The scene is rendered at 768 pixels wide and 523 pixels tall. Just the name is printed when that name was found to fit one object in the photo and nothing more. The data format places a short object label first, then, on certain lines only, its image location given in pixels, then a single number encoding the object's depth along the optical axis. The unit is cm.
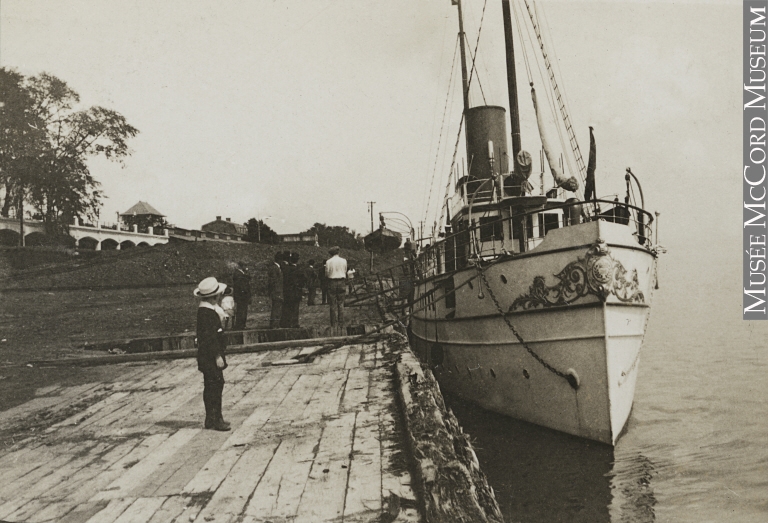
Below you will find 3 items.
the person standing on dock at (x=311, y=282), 2239
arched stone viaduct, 3653
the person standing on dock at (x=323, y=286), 2002
